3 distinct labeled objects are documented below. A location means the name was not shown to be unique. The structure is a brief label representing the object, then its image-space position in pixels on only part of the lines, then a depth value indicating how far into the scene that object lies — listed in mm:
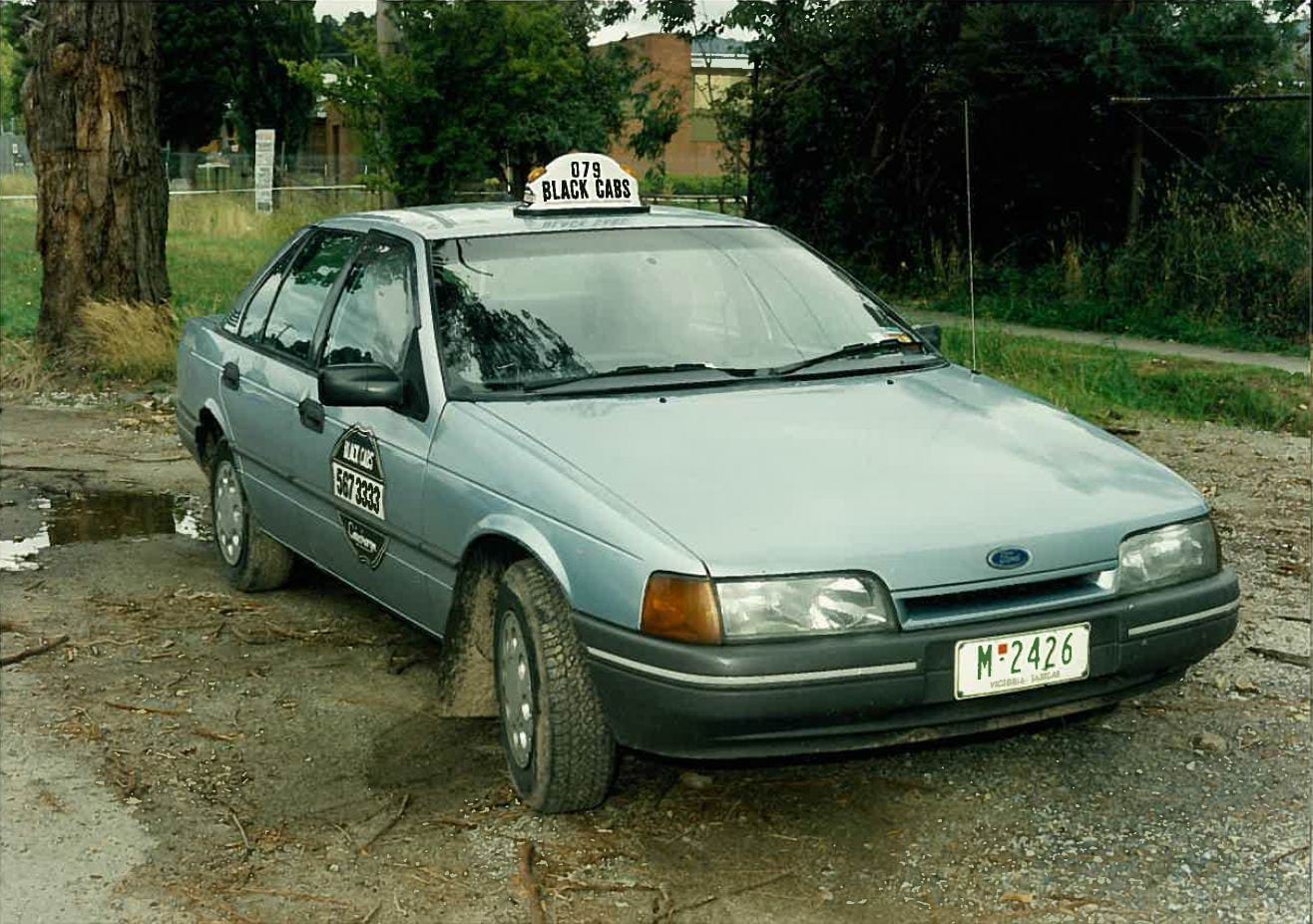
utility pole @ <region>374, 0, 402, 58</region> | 19141
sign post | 29656
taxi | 3766
